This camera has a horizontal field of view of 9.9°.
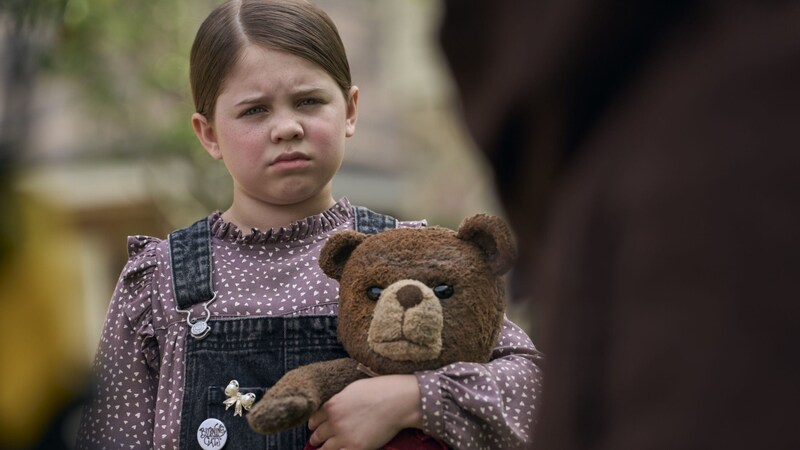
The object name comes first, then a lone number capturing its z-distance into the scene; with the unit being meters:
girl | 4.20
